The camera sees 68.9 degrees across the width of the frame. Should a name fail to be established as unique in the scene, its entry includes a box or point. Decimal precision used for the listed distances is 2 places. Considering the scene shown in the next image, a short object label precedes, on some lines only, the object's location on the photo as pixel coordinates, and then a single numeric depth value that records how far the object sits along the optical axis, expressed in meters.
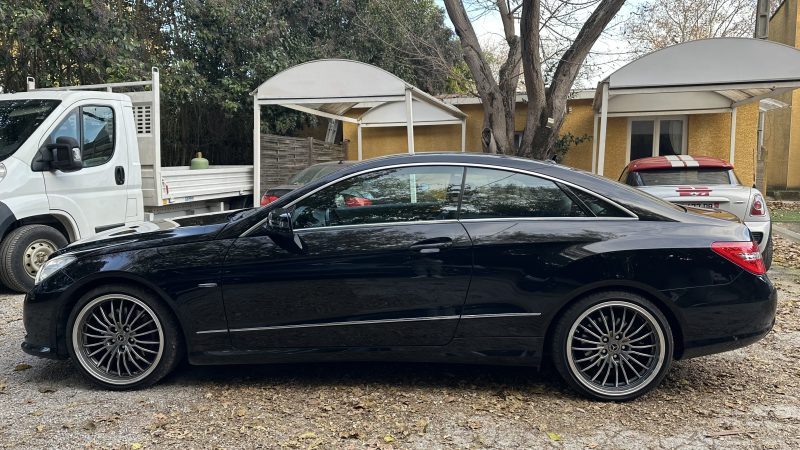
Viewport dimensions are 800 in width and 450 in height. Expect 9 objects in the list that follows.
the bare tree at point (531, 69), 8.23
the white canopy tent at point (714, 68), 8.73
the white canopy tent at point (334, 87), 9.15
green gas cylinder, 9.81
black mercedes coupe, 3.52
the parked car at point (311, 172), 9.44
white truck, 6.33
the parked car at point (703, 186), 6.25
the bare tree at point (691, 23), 26.81
